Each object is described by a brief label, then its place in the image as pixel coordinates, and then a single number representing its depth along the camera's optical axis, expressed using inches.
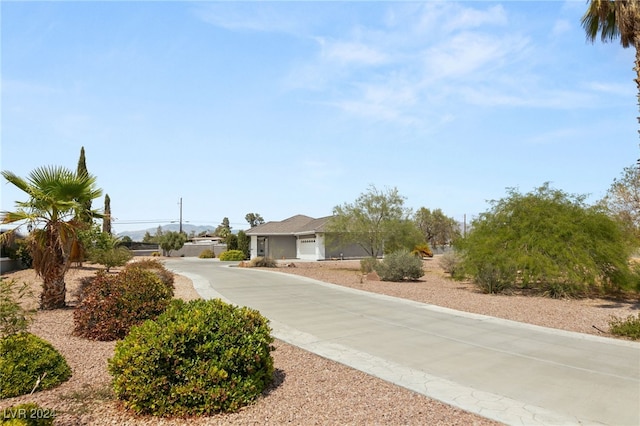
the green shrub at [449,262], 882.8
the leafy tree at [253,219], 3804.1
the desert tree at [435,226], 2469.6
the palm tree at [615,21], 466.0
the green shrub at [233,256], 1545.3
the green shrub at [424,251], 1684.5
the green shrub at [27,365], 200.8
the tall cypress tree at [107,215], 465.2
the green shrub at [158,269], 521.5
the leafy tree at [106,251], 632.3
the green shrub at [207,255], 1862.7
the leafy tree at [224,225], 2666.8
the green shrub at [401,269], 781.3
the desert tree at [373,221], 1095.0
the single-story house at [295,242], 1605.6
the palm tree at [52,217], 396.2
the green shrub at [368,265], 854.0
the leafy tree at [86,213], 429.2
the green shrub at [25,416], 131.5
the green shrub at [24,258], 816.3
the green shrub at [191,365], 178.2
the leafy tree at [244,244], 1646.2
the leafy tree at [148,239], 2704.7
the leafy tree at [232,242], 1716.3
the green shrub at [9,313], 224.2
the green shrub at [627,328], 335.0
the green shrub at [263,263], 1098.7
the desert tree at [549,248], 563.2
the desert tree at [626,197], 820.0
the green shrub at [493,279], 609.0
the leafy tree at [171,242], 1947.6
